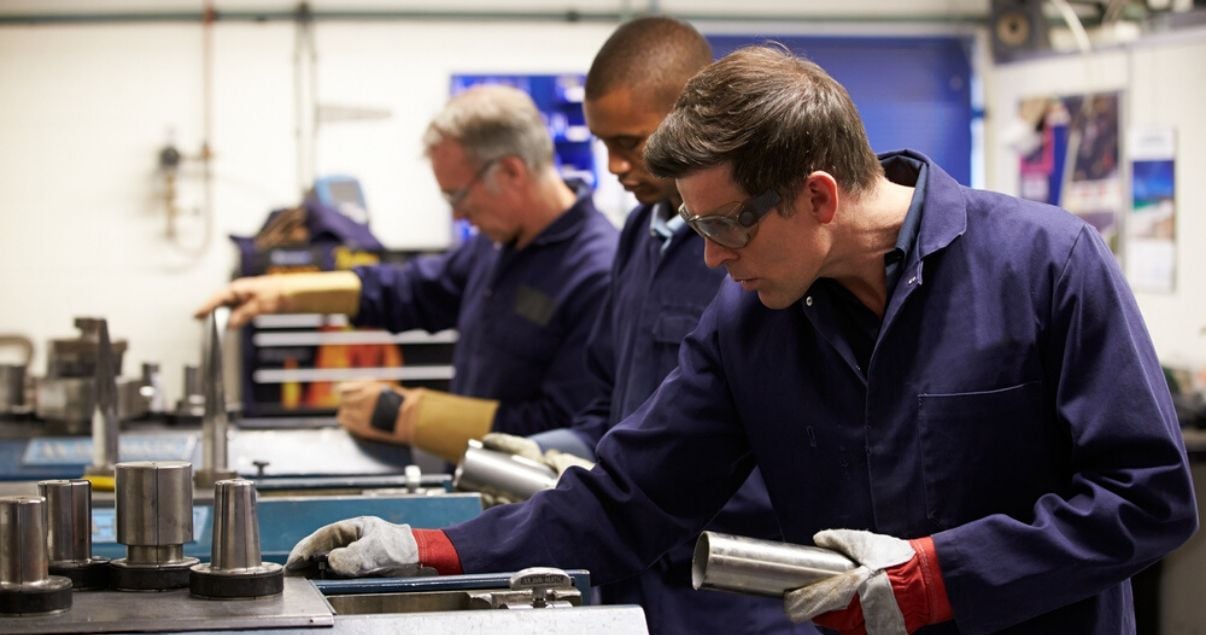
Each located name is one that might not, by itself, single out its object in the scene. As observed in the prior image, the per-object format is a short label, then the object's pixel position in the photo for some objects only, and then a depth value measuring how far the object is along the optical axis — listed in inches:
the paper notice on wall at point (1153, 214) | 205.2
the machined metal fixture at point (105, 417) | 99.2
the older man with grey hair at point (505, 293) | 122.1
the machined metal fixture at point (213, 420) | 97.2
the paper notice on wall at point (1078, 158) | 220.7
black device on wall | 241.0
